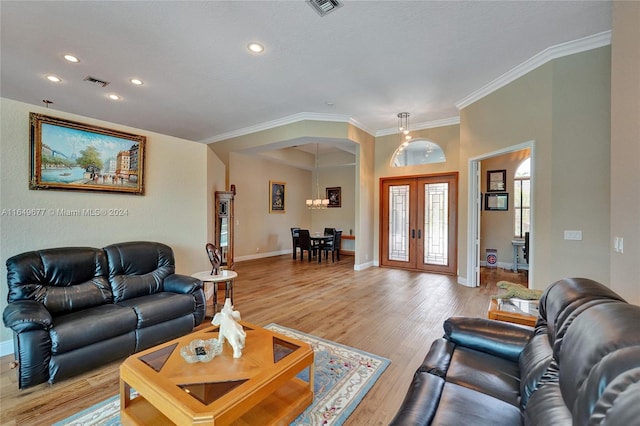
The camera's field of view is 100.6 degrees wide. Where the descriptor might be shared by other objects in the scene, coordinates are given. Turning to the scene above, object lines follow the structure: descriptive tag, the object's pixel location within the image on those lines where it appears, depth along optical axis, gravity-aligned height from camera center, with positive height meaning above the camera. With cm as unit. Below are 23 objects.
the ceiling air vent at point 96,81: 407 +204
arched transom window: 633 +149
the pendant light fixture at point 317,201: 826 +37
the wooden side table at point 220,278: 315 -80
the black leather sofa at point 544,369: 72 -71
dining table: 773 -76
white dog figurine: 173 -78
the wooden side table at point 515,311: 224 -87
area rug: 173 -135
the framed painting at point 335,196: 953 +61
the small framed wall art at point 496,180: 667 +86
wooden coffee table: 132 -95
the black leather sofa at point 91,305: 201 -90
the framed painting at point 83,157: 272 +61
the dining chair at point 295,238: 811 -77
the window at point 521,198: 643 +41
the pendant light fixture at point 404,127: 570 +207
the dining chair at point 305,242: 775 -87
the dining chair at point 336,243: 770 -87
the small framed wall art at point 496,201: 663 +34
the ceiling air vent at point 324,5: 259 +206
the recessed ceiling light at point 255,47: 326 +207
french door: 609 -21
